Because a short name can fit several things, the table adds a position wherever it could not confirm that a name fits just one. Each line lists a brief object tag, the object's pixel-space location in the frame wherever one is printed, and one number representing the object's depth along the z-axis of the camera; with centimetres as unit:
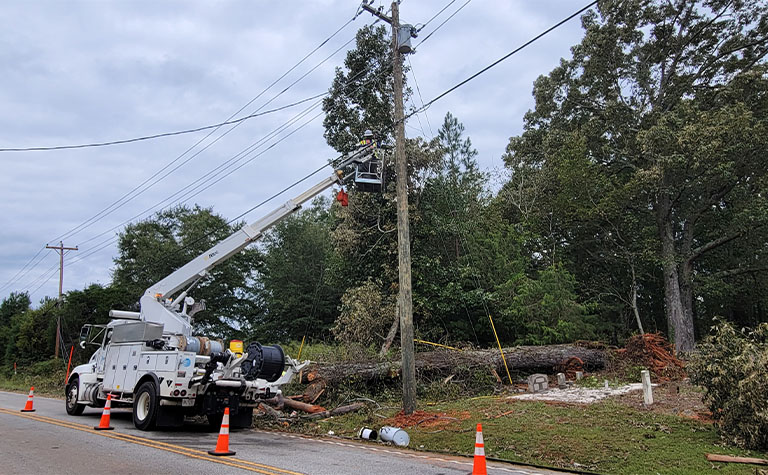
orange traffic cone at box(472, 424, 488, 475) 610
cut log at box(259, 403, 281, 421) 1300
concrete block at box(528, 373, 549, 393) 1471
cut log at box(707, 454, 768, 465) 696
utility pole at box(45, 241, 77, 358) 3778
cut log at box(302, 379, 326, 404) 1438
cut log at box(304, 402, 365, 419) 1297
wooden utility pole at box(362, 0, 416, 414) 1153
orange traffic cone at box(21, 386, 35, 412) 1502
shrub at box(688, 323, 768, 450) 771
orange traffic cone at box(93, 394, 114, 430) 1103
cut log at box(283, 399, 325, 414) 1345
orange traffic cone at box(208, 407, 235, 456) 804
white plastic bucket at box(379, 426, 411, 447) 971
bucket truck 1097
